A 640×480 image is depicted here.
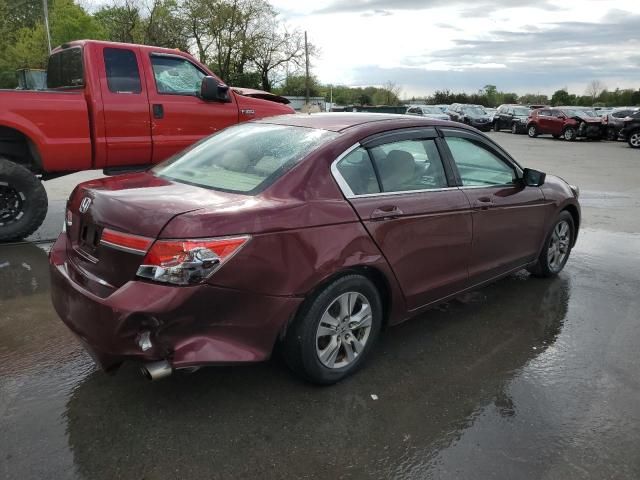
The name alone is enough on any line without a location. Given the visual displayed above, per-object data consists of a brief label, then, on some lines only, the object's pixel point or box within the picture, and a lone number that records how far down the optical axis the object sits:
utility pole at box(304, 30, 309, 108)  49.96
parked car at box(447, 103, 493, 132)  31.52
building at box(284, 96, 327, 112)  48.63
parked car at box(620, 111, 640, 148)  22.42
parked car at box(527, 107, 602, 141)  25.98
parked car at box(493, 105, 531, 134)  30.90
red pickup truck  6.09
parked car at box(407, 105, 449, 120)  30.64
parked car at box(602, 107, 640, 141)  24.72
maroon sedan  2.63
